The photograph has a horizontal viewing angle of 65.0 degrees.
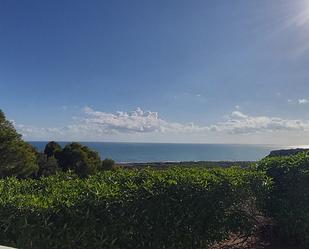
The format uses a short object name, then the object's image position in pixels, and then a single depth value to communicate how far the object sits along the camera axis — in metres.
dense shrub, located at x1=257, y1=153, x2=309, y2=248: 3.10
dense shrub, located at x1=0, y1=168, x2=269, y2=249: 2.16
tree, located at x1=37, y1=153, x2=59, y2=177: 17.15
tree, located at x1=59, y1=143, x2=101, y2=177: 18.10
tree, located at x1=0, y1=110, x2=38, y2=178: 13.27
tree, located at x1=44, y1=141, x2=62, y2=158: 20.15
